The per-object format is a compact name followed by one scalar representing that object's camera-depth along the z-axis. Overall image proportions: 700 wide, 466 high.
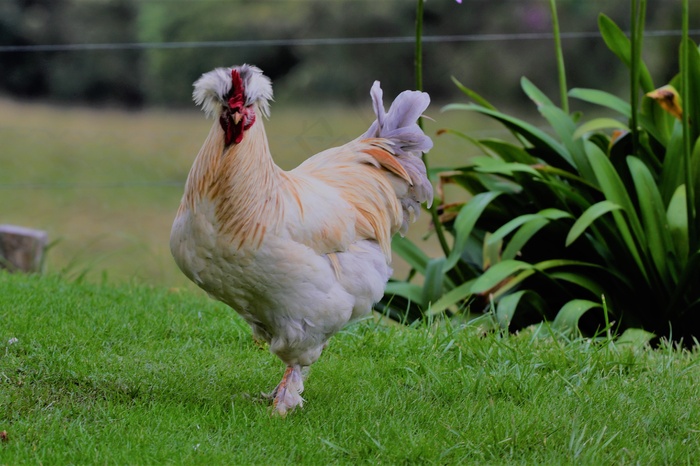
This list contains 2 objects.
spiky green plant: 10.03
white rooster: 6.37
